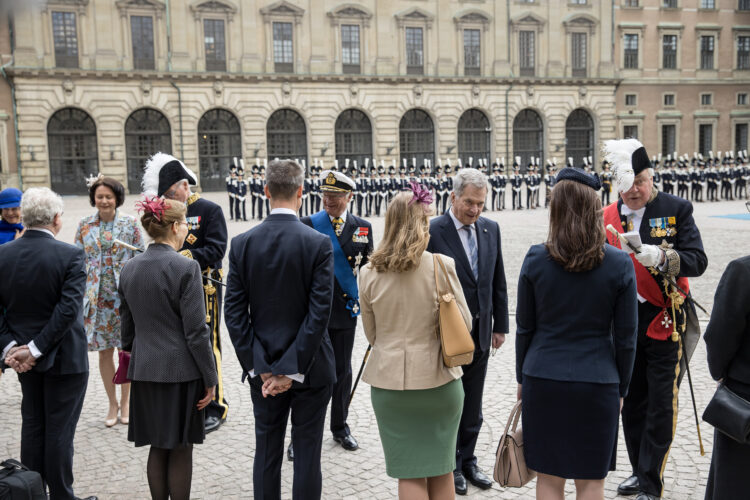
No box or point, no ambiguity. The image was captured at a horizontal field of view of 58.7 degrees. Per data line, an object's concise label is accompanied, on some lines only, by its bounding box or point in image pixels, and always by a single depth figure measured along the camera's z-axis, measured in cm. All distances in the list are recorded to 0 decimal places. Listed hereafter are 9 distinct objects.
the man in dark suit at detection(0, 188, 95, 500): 429
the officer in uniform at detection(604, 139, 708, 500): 441
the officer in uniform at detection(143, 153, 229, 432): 550
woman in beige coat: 369
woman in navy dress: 344
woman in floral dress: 589
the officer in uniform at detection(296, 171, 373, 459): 535
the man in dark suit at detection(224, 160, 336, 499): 387
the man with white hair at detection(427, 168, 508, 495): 473
